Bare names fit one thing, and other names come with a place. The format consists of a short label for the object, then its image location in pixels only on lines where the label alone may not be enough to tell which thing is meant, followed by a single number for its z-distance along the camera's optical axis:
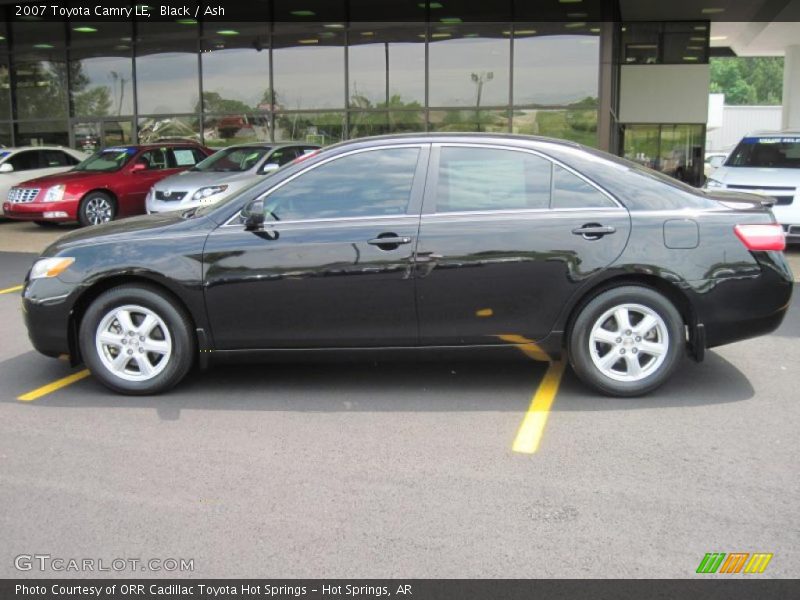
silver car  13.14
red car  14.39
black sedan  5.05
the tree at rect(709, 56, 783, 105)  111.12
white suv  10.88
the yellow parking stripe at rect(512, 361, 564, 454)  4.48
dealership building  18.77
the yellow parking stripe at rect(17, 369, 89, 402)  5.40
